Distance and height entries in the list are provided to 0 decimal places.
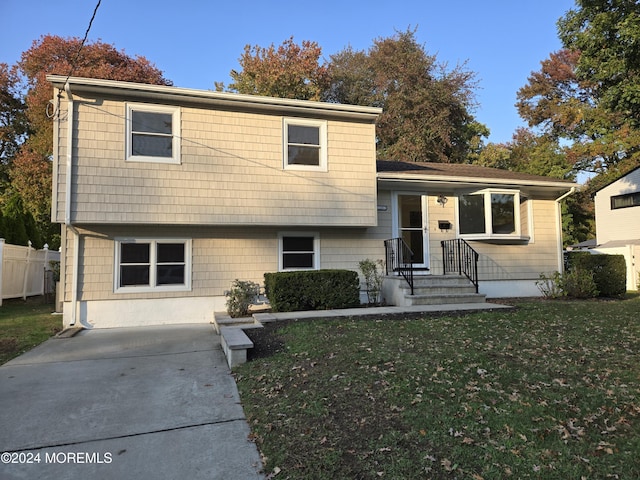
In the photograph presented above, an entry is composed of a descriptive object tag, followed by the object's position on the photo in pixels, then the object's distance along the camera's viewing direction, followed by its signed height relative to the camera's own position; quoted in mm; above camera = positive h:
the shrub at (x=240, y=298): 8209 -727
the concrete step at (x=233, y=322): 7301 -1084
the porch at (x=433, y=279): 8617 -376
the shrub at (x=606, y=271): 11000 -257
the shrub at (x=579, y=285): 10445 -610
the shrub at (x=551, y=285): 10506 -629
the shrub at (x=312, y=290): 7980 -545
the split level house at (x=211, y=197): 7766 +1458
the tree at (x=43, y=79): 18719 +9082
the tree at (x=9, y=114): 21547 +8452
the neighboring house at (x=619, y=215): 19328 +2449
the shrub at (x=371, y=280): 9444 -410
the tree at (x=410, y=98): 21281 +9152
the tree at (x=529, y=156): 24042 +6985
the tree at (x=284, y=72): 20922 +10343
